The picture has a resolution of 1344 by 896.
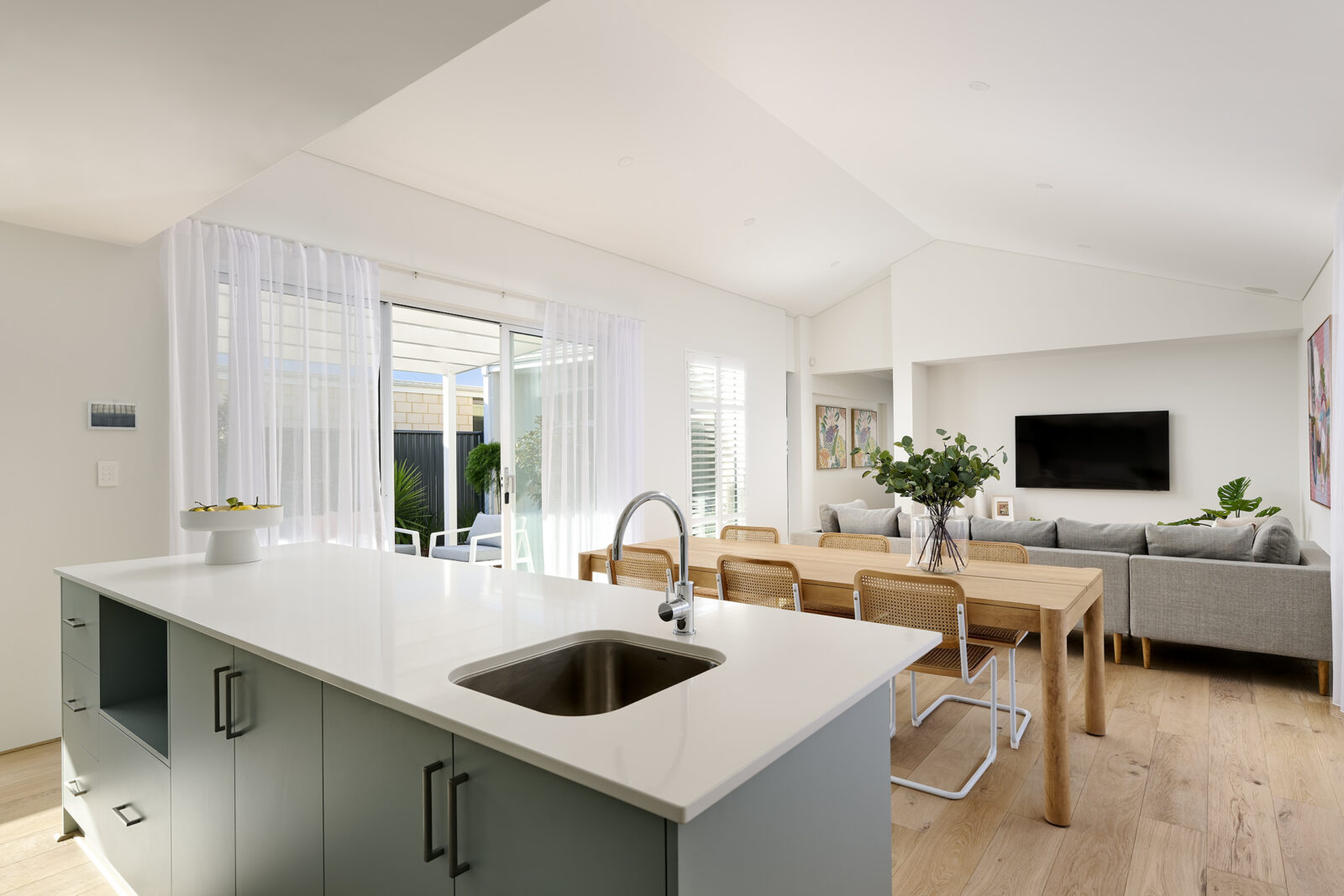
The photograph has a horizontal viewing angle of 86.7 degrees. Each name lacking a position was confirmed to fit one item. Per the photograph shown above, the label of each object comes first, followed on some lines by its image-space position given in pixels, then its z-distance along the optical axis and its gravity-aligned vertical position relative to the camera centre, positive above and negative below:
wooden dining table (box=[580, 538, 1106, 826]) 2.33 -0.59
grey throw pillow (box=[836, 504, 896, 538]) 4.64 -0.53
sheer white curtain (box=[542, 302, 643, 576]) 4.94 +0.14
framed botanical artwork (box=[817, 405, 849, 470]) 8.12 +0.05
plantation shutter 6.41 +0.04
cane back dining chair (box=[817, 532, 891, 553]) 3.94 -0.57
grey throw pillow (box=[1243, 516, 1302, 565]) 3.54 -0.54
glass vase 2.92 -0.44
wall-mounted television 6.68 -0.12
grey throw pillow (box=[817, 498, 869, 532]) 4.95 -0.53
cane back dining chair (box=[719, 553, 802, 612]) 2.88 -0.59
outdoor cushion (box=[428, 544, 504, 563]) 5.22 -0.79
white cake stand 2.30 -0.26
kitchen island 0.92 -0.49
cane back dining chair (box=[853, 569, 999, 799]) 2.52 -0.63
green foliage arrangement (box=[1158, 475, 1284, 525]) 5.90 -0.55
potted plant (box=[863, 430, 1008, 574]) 2.81 -0.18
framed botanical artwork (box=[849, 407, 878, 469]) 8.92 +0.15
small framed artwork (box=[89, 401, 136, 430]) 3.06 +0.16
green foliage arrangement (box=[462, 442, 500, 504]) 6.11 -0.19
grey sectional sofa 3.38 -0.80
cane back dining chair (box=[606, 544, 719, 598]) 3.22 -0.58
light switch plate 3.09 -0.09
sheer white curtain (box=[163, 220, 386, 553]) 3.21 +0.34
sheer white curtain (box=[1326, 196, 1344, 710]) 3.07 -0.32
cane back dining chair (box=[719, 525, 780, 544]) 4.20 -0.55
